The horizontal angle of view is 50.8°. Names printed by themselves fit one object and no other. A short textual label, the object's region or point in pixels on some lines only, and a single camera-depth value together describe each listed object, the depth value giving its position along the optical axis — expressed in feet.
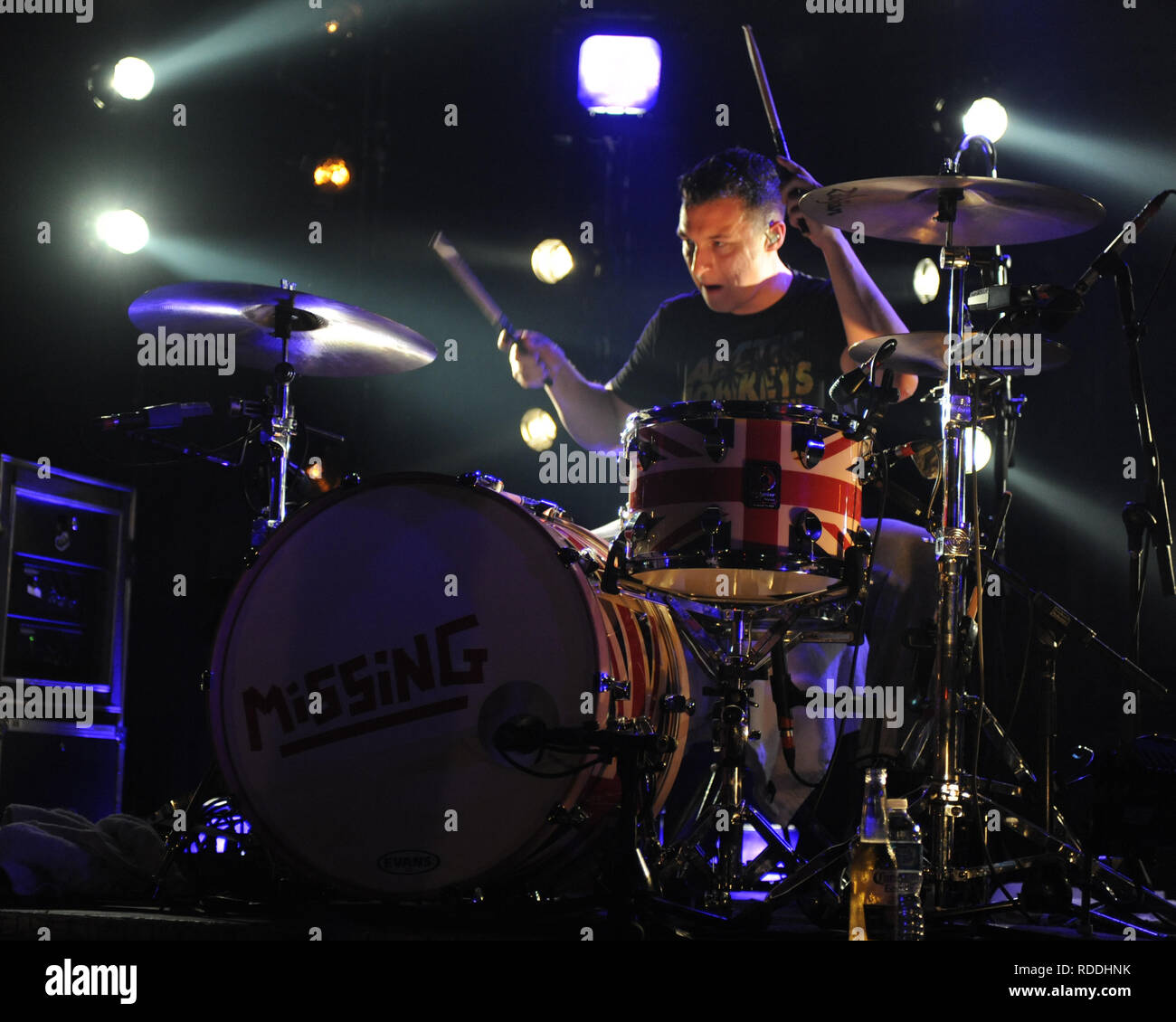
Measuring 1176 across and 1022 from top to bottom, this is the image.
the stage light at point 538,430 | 18.11
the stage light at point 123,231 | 15.71
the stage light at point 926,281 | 17.38
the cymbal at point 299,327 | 11.21
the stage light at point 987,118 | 15.83
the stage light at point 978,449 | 10.57
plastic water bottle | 8.18
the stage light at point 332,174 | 17.79
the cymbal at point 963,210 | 10.00
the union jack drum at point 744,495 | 9.06
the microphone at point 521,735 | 8.43
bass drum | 8.70
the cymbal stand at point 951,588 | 9.52
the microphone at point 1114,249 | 10.53
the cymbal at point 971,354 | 10.50
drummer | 12.64
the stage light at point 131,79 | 15.99
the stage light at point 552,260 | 18.33
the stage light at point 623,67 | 17.67
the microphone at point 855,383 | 10.07
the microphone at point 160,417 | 11.66
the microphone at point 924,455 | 10.96
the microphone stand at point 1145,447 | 10.77
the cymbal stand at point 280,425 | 11.50
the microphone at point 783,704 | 9.53
